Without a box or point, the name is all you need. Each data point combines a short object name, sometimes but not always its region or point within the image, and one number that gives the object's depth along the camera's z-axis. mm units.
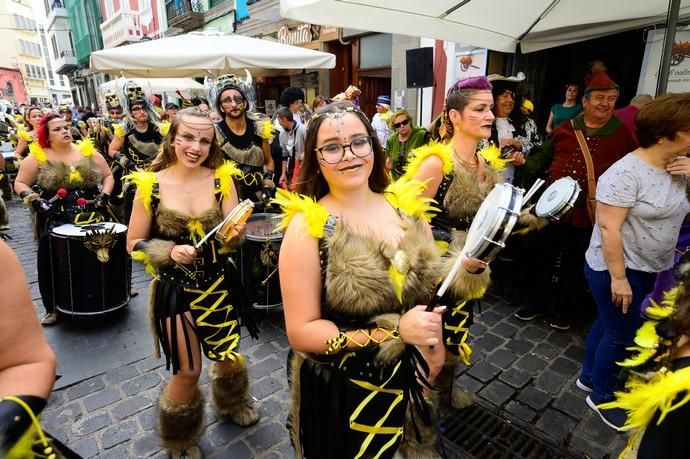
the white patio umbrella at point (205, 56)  5895
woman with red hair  4215
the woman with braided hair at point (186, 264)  2416
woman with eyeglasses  1528
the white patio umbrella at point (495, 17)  3256
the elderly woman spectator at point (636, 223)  2365
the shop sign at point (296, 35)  11891
